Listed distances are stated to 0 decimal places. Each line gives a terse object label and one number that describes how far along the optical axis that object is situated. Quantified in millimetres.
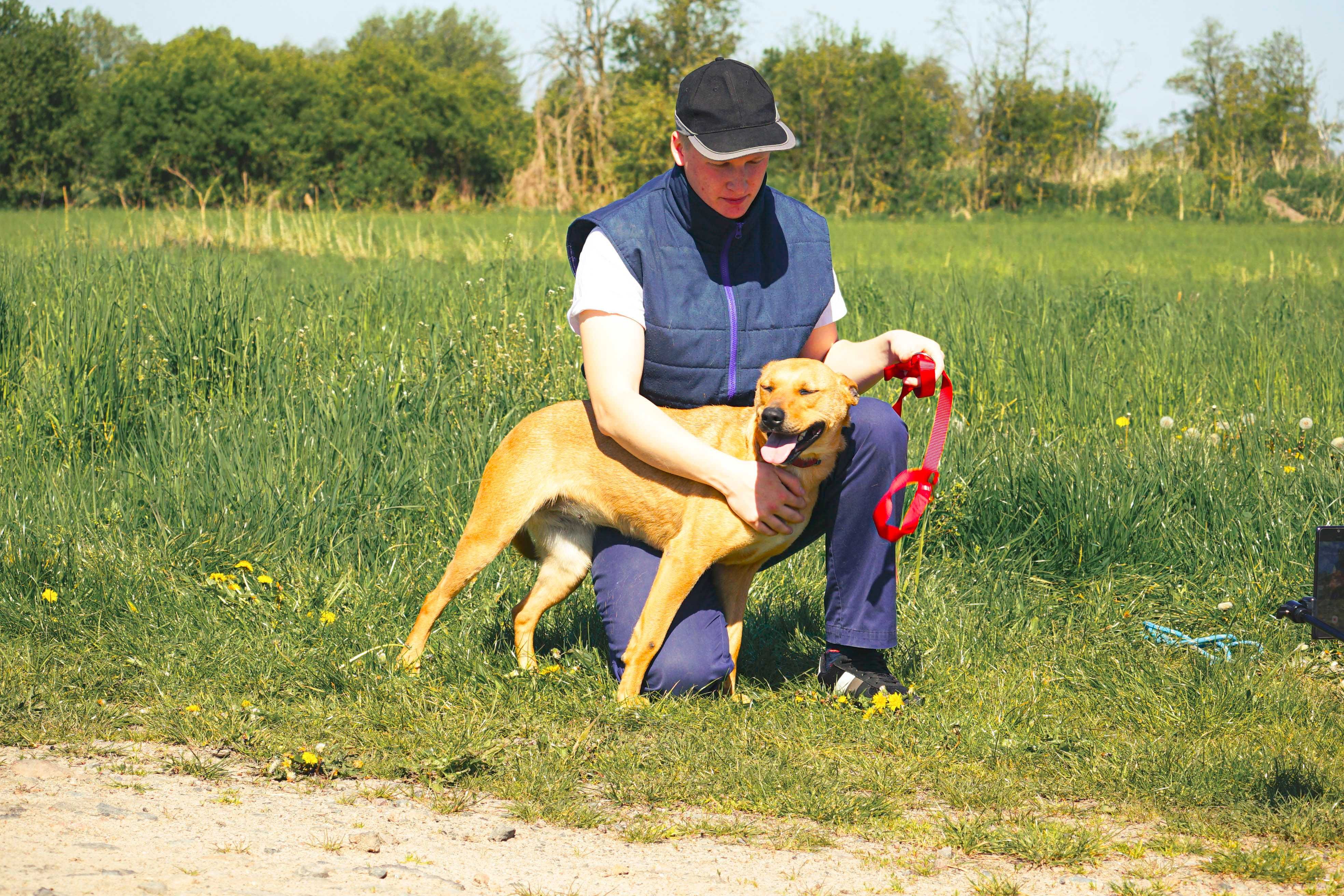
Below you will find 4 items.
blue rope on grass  7789
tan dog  6281
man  6379
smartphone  5301
